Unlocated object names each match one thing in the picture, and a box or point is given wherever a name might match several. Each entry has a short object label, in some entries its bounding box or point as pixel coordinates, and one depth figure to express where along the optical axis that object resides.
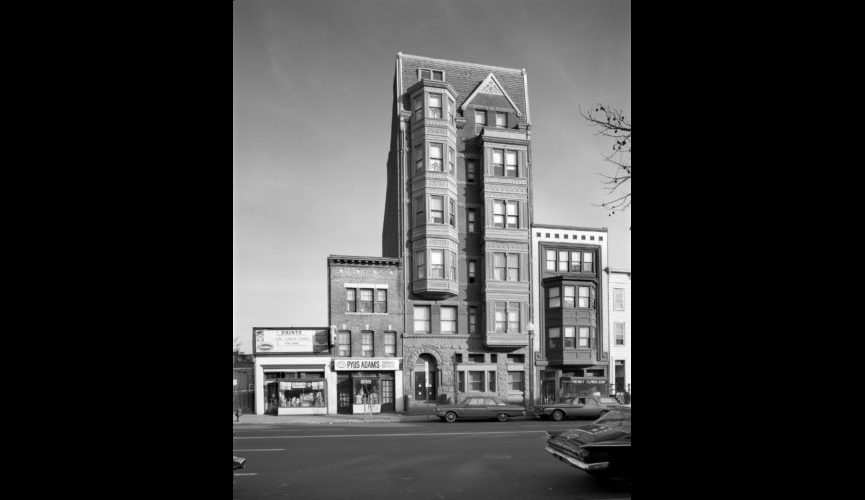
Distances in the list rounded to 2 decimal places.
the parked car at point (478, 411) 23.09
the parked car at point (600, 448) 9.23
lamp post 26.98
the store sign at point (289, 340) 28.58
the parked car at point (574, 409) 23.73
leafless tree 7.60
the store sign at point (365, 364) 28.73
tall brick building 29.97
